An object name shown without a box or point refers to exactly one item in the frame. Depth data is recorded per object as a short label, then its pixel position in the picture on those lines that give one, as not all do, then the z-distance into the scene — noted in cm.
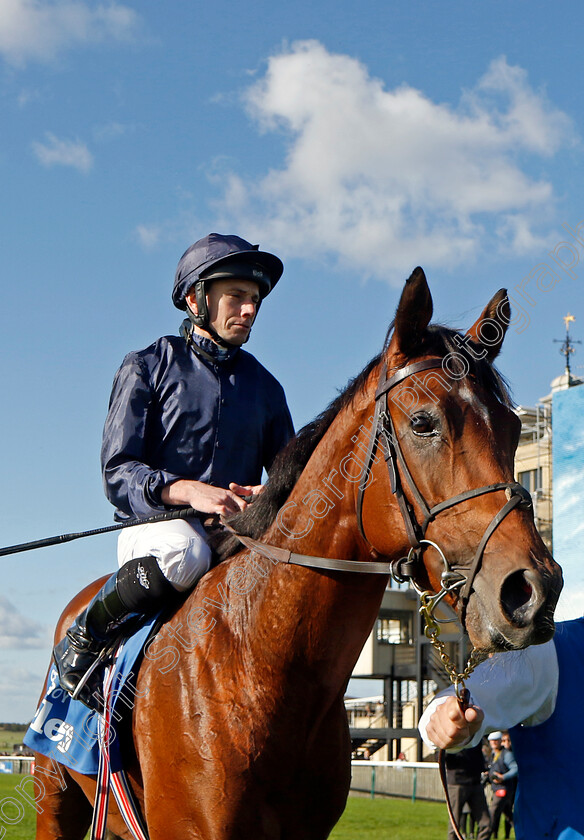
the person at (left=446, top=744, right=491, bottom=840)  1283
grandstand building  2548
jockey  368
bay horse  283
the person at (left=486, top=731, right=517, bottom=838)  1392
